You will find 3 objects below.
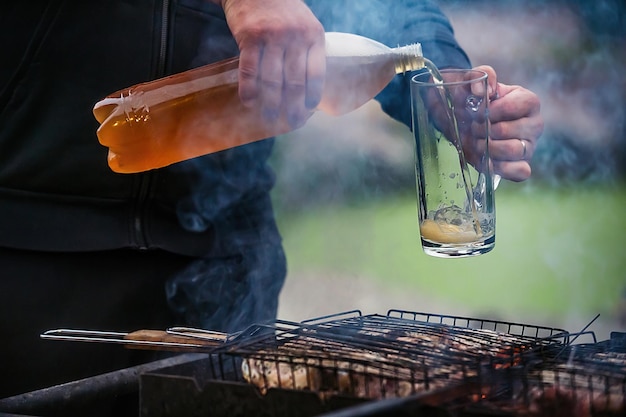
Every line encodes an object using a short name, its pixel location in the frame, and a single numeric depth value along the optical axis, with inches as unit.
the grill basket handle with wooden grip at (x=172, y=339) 65.5
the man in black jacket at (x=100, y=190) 75.1
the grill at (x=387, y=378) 61.6
